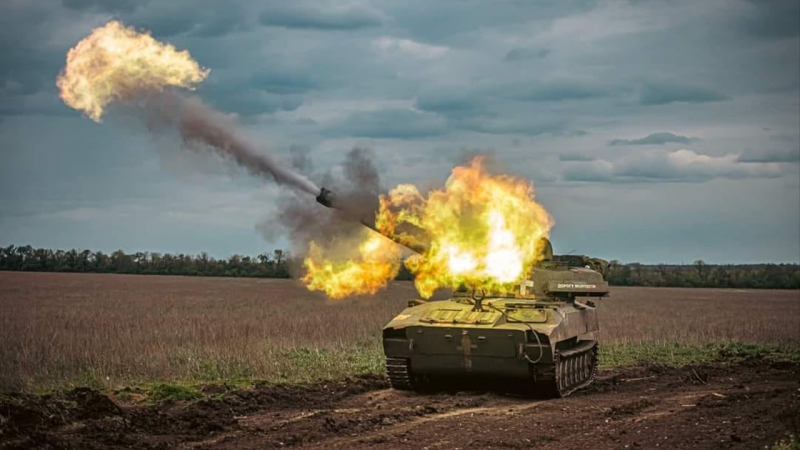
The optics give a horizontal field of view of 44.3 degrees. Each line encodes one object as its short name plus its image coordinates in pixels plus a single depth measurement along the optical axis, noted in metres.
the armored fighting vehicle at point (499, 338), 16.44
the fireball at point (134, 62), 16.89
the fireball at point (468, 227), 18.16
